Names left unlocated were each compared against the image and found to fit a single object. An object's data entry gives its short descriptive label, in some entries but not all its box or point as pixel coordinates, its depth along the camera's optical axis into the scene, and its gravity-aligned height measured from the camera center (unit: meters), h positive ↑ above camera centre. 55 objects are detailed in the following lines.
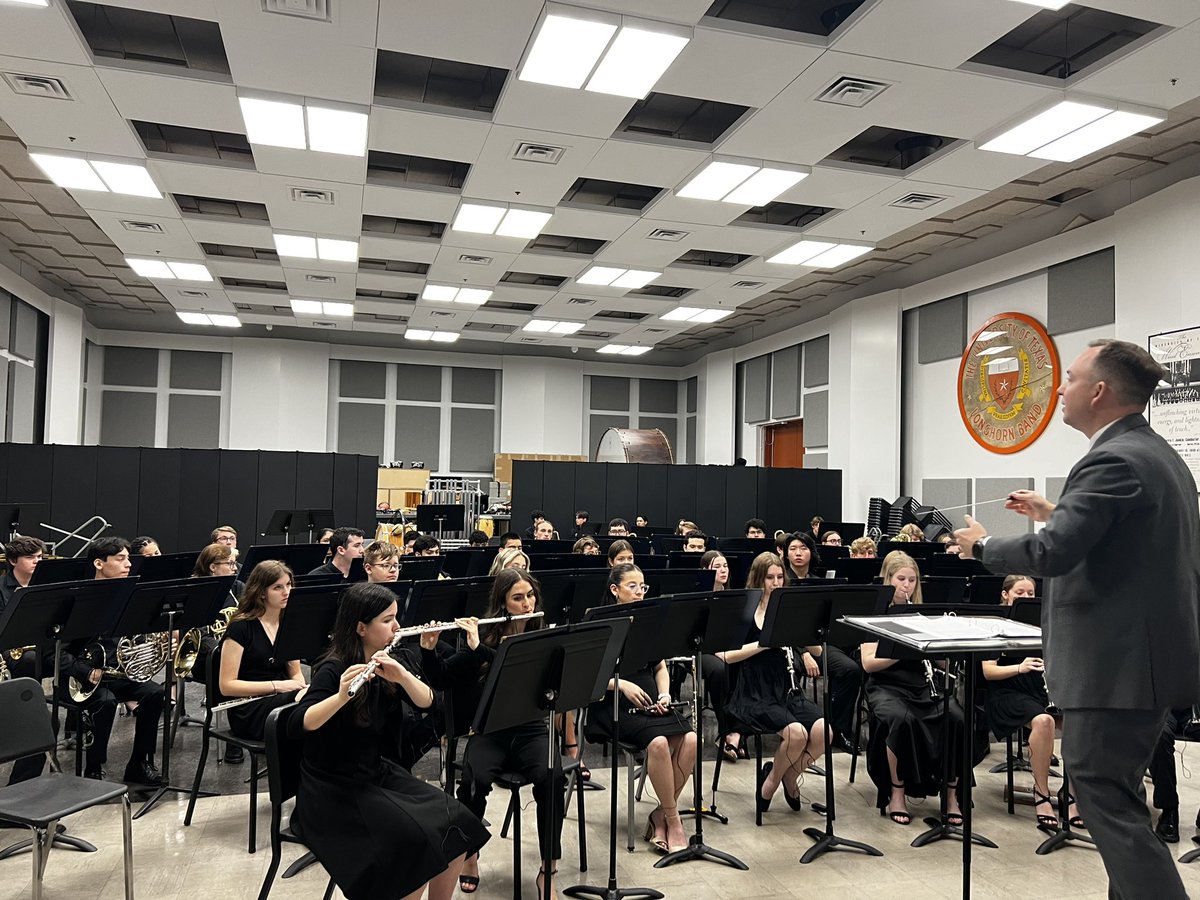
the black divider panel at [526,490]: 14.93 -0.15
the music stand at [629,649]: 3.69 -0.76
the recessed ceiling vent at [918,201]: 9.23 +3.10
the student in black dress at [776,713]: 4.77 -1.26
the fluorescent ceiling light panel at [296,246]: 11.06 +3.01
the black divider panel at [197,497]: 13.61 -0.36
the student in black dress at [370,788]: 2.99 -1.13
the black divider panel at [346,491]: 14.81 -0.23
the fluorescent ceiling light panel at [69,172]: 8.48 +3.01
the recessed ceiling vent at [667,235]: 10.49 +3.03
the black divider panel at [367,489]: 15.14 -0.19
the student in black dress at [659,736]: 4.27 -1.26
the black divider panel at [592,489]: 15.39 -0.11
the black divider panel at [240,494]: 13.93 -0.31
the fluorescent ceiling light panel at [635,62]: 5.94 +3.01
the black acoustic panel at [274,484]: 14.19 -0.13
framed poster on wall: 8.46 +1.00
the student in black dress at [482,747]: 3.76 -1.20
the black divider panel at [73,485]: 12.77 -0.20
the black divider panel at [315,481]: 14.49 -0.07
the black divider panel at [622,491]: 15.54 -0.13
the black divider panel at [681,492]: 15.70 -0.13
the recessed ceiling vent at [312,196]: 9.27 +3.03
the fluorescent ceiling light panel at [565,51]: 5.83 +3.03
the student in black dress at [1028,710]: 4.72 -1.24
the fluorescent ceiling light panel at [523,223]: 9.91 +3.02
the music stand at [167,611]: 4.68 -0.76
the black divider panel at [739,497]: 15.59 -0.19
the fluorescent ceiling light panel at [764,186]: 8.58 +3.05
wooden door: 16.81 +0.83
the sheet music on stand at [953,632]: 2.85 -0.49
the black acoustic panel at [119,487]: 13.09 -0.22
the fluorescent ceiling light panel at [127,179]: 8.70 +3.03
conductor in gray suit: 2.49 -0.37
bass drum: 16.77 +0.74
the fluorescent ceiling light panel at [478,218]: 9.77 +3.02
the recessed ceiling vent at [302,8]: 5.61 +3.04
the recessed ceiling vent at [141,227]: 10.60 +3.03
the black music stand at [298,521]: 11.18 -0.60
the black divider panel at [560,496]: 15.16 -0.24
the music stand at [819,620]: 4.29 -0.66
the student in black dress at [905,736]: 4.72 -1.34
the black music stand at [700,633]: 4.16 -0.73
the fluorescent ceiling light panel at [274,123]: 7.12 +3.00
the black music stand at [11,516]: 9.48 -0.51
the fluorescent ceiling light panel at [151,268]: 12.52 +3.02
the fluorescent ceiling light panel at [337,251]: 11.30 +3.02
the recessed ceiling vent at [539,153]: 7.94 +3.04
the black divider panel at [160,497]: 13.36 -0.37
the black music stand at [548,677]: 3.10 -0.73
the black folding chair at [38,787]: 3.19 -1.23
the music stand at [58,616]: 4.10 -0.72
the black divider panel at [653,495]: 15.65 -0.20
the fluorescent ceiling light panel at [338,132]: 7.27 +3.00
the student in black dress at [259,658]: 4.35 -0.94
